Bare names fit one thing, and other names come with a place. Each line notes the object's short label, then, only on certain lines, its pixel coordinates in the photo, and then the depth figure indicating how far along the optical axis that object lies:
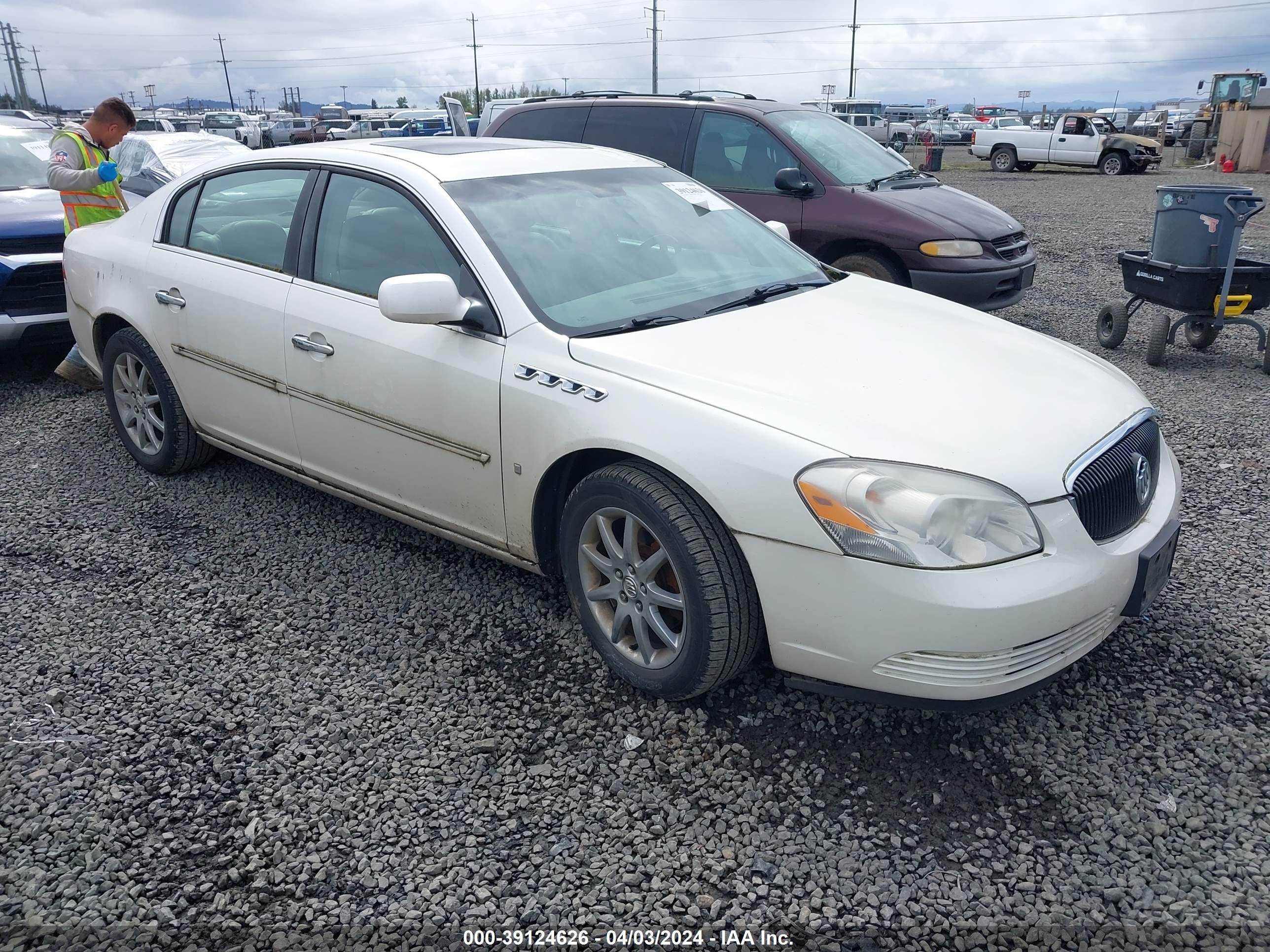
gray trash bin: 6.23
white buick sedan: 2.48
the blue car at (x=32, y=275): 6.29
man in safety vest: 5.87
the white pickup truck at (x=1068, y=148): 26.11
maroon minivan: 6.84
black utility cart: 6.23
